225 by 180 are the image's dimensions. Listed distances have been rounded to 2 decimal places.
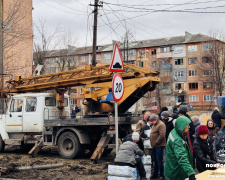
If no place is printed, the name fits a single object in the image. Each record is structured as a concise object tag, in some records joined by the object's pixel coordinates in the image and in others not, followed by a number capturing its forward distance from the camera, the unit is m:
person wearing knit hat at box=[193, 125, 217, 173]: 6.52
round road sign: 8.04
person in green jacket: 5.54
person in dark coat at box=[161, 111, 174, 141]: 10.27
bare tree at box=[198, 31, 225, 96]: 41.69
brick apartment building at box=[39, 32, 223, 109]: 60.87
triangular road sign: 8.23
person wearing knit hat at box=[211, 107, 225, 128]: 13.04
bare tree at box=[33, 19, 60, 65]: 37.66
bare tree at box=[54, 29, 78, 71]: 43.67
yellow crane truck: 12.62
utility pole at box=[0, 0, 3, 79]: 16.83
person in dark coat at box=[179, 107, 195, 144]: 9.91
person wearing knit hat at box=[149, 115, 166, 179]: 9.45
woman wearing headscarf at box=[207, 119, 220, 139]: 9.65
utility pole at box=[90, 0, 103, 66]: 19.83
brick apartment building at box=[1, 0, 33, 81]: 38.06
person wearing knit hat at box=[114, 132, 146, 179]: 6.98
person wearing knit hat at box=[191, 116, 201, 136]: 10.94
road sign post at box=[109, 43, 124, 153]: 8.07
